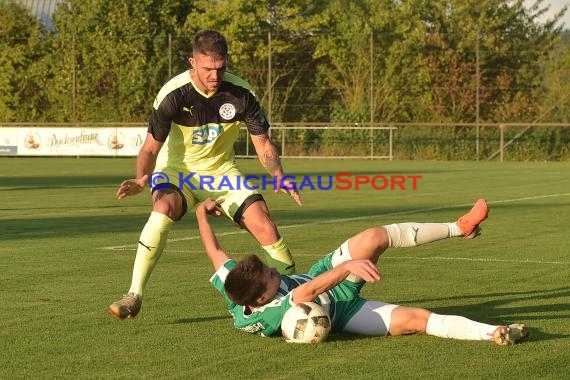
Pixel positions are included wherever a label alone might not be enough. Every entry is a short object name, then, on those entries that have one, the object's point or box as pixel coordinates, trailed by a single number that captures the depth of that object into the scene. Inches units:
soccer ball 317.1
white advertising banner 1951.3
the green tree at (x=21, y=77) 2212.1
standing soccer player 371.6
